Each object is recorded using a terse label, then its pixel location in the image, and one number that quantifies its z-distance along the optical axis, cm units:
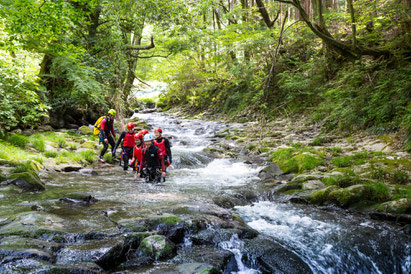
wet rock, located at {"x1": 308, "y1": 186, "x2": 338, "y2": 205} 641
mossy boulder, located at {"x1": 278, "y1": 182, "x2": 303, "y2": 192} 733
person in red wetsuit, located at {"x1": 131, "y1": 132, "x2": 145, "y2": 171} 870
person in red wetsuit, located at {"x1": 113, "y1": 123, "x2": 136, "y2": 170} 981
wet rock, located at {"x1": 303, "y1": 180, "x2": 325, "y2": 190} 702
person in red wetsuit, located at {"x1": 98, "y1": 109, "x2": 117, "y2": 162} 1009
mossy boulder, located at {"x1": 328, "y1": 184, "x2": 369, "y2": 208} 608
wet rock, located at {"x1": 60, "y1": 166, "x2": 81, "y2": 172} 917
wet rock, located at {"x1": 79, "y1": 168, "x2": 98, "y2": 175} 927
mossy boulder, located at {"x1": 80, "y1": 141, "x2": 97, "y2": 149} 1222
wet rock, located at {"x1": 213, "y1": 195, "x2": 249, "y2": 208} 651
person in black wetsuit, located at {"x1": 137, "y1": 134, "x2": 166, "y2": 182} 786
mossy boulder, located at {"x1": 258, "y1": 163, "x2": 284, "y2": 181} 896
